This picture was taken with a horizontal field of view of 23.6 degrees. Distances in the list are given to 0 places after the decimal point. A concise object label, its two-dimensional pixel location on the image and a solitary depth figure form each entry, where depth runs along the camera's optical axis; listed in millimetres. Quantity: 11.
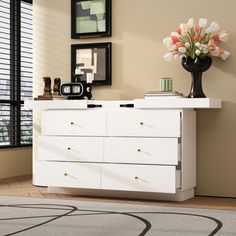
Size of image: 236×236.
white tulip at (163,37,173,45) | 4281
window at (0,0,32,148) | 5699
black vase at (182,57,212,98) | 4180
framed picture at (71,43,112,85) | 4688
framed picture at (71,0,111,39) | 4690
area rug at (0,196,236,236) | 2883
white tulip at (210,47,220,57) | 4168
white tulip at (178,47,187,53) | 4176
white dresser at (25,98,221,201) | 4000
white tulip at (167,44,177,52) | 4273
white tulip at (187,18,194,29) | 4188
